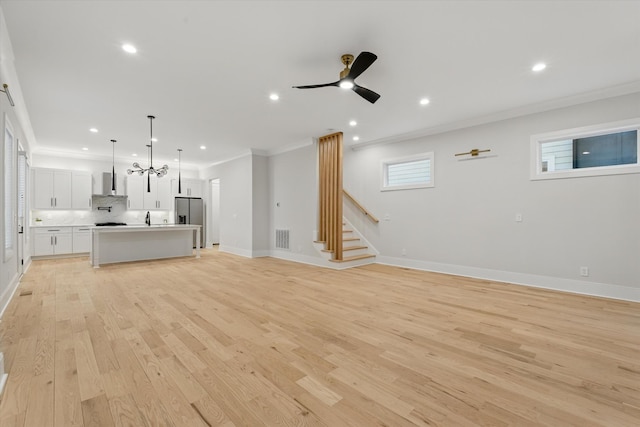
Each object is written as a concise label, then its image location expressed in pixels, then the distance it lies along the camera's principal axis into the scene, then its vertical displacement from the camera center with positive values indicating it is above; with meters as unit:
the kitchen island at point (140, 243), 6.26 -0.76
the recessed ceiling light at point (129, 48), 2.86 +1.73
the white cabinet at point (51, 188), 7.11 +0.64
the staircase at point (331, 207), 6.01 +0.12
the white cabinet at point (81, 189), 7.66 +0.65
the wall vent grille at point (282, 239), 7.31 -0.72
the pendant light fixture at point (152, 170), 6.29 +0.98
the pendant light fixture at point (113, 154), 6.72 +1.69
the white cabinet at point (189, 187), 9.49 +0.87
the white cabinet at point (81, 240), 7.43 -0.74
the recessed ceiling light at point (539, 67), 3.27 +1.75
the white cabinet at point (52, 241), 6.86 -0.72
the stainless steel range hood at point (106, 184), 8.16 +0.84
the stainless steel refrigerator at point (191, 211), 9.34 +0.04
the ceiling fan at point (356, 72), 2.65 +1.45
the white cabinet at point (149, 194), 8.67 +0.59
